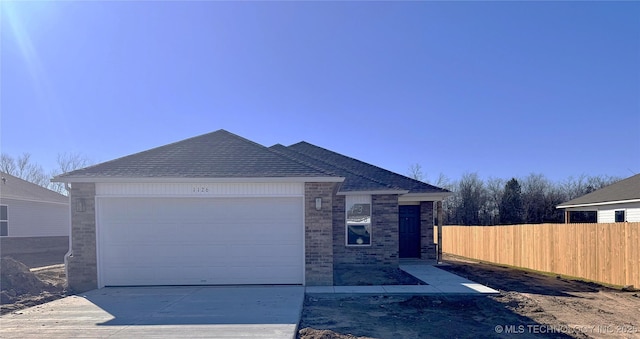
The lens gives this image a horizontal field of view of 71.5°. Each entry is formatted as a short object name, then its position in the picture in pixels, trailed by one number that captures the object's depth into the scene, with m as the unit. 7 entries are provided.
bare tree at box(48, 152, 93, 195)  39.60
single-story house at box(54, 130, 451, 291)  10.77
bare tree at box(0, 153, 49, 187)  38.09
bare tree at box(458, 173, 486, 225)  41.03
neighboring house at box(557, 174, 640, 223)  18.08
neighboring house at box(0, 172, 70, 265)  19.53
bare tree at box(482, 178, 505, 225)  40.53
